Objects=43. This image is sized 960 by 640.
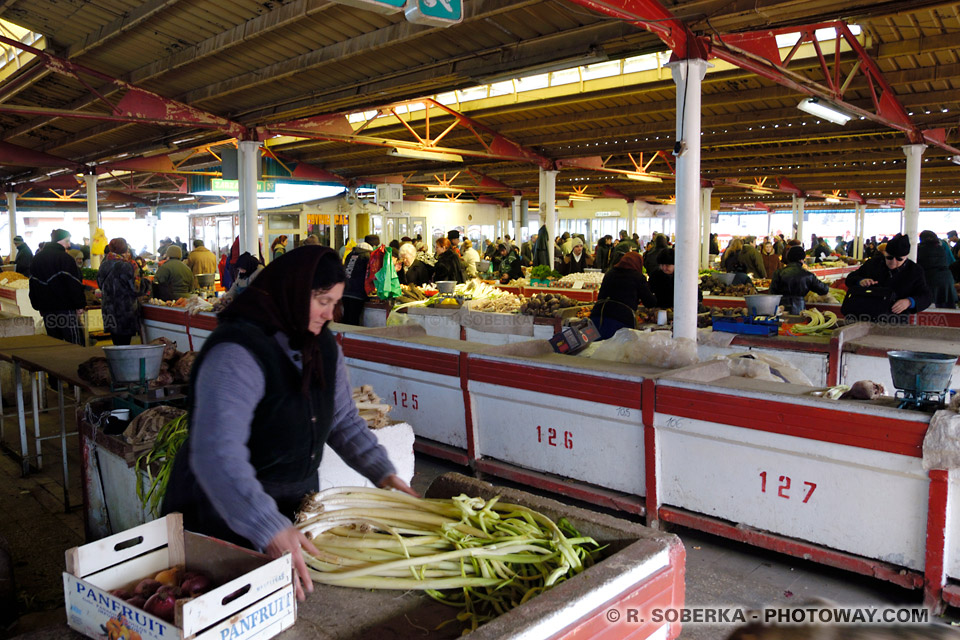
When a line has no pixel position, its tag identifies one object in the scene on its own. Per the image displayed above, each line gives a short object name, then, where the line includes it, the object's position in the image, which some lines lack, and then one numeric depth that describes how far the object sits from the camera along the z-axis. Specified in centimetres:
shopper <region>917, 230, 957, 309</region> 839
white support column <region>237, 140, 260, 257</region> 1266
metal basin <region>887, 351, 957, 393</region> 357
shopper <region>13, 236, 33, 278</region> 1470
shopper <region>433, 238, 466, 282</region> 1145
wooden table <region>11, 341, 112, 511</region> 492
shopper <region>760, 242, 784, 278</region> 1695
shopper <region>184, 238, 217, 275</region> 1305
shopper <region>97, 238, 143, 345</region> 938
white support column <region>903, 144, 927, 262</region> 1303
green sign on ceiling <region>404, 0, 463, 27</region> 381
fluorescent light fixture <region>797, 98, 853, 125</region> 816
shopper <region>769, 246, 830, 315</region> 797
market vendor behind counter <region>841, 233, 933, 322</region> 632
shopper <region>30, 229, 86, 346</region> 859
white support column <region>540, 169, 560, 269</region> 1653
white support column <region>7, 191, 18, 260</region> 2338
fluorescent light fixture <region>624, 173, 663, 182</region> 1872
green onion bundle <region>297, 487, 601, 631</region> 204
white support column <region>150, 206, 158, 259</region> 3716
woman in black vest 190
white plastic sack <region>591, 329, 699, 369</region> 496
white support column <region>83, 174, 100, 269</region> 1920
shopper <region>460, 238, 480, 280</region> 1433
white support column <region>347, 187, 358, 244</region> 2352
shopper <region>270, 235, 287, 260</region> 1491
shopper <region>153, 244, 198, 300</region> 1095
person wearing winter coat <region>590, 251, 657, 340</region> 666
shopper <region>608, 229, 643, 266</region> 1475
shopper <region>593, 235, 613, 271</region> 1612
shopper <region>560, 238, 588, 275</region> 1554
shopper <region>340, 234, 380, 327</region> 1005
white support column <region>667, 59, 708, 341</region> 671
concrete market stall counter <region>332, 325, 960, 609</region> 356
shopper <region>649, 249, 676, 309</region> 811
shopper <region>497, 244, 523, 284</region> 1488
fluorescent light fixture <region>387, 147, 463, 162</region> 1339
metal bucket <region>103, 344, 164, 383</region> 432
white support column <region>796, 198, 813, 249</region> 2778
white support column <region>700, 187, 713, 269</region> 2414
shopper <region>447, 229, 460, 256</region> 1170
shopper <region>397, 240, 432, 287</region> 1128
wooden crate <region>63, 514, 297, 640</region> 161
